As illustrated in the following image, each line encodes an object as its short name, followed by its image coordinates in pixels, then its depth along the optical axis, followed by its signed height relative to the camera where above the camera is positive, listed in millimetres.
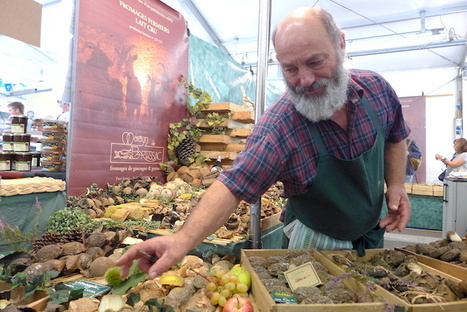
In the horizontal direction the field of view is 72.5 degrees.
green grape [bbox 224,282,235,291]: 1230 -481
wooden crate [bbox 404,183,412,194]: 6254 -383
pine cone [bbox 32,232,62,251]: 1820 -501
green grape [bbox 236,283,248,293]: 1230 -486
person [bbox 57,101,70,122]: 3009 +419
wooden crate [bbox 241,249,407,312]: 979 -444
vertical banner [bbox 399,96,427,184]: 8961 +1339
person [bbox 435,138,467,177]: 6172 +227
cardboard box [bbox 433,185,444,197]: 5959 -403
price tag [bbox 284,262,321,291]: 1234 -445
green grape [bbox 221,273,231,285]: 1259 -464
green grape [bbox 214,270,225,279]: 1348 -480
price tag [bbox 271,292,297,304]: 1085 -465
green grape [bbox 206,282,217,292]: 1262 -502
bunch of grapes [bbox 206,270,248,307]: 1200 -501
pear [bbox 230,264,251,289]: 1294 -468
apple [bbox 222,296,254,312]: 1106 -503
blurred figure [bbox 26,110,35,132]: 3739 +472
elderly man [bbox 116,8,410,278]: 1344 +60
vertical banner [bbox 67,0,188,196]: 2926 +730
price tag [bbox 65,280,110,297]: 1249 -536
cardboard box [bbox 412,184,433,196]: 6098 -393
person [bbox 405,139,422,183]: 7117 +309
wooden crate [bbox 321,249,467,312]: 1018 -445
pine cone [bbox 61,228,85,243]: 1858 -480
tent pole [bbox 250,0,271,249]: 1841 +535
